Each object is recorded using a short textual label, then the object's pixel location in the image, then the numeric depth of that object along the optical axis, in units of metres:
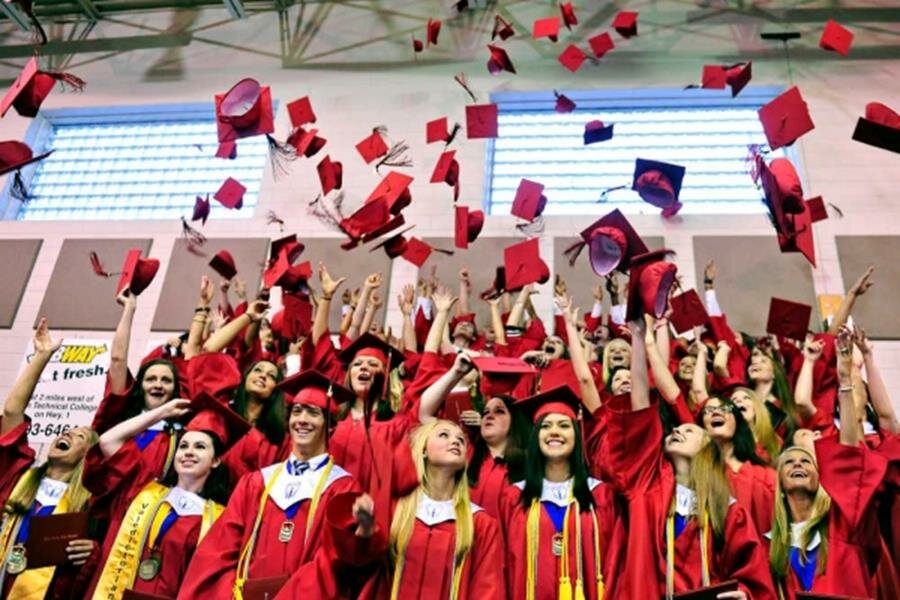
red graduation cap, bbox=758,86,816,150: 5.50
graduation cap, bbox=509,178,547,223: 6.26
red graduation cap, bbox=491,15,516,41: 7.30
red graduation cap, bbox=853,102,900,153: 4.29
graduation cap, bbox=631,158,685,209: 5.03
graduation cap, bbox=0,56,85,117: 5.23
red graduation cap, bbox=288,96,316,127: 7.13
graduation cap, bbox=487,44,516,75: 7.21
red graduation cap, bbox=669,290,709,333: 4.65
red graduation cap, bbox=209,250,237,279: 5.85
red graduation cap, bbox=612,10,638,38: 7.43
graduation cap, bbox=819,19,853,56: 6.96
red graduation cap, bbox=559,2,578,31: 7.27
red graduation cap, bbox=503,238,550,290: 5.07
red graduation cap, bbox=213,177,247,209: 6.82
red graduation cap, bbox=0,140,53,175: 4.76
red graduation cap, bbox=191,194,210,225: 6.63
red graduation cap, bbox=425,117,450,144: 6.97
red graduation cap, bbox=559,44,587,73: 7.33
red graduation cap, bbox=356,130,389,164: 7.04
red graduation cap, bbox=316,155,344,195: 6.56
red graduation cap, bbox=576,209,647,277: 3.29
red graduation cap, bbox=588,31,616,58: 7.34
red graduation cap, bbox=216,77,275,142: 5.70
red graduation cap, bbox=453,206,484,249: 6.04
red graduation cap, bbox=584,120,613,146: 6.77
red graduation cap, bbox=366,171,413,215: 5.67
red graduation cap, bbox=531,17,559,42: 7.30
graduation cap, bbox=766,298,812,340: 4.66
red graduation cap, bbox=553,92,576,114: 7.02
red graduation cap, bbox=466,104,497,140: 6.78
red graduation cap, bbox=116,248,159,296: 4.02
